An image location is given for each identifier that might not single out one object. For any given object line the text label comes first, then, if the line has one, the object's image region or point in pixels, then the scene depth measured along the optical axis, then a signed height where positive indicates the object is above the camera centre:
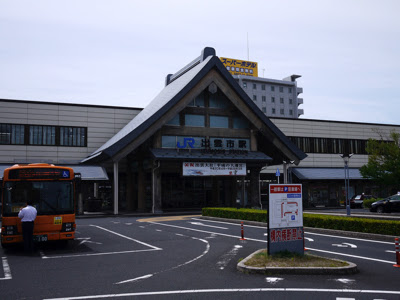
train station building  34.19 +4.04
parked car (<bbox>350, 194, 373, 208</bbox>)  44.28 -1.79
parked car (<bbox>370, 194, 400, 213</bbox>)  32.81 -1.68
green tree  37.97 +1.93
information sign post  11.95 -1.01
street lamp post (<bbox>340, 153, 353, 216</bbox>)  32.00 +2.14
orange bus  14.43 -0.43
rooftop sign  105.14 +31.05
